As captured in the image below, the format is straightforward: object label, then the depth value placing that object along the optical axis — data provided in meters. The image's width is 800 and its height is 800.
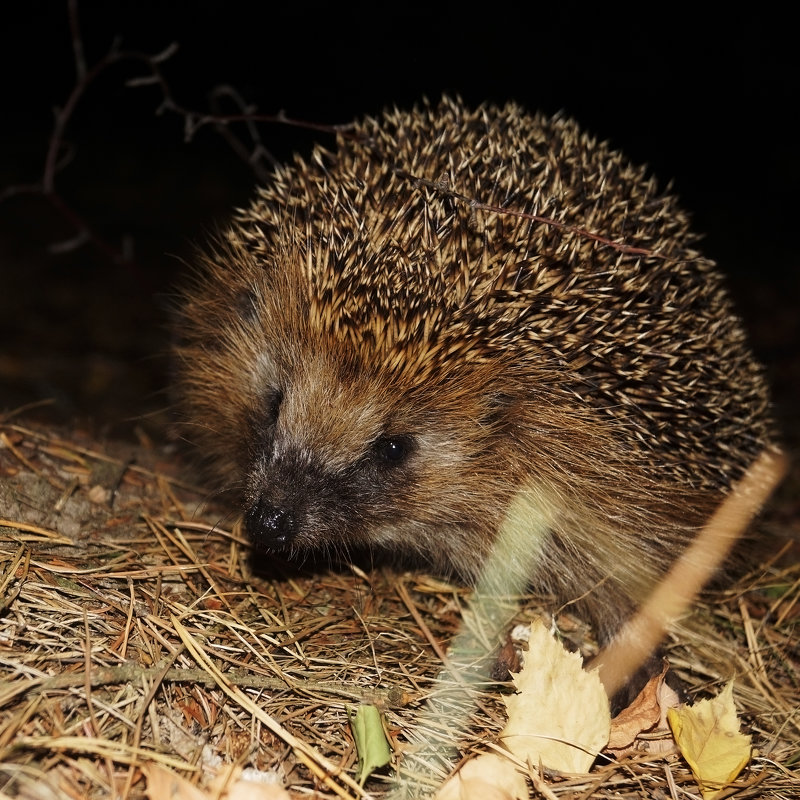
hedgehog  0.57
